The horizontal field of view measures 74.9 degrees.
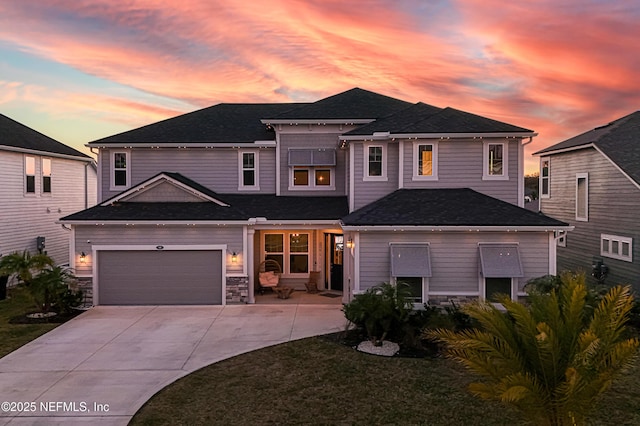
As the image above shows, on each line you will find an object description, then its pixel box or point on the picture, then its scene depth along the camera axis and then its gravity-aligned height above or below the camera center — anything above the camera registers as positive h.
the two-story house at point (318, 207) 13.03 -0.03
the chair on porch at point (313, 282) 16.72 -3.06
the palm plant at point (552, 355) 4.95 -1.88
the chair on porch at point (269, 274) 16.27 -2.69
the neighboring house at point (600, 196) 14.36 +0.40
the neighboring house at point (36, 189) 18.03 +0.84
